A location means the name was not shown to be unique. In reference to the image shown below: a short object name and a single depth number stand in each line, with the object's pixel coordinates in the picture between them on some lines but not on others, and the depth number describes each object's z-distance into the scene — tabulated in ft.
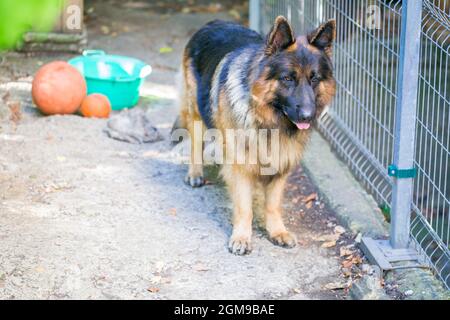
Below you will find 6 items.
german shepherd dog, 14.28
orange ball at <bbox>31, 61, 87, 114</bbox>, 20.90
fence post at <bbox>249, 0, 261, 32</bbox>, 26.37
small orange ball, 21.74
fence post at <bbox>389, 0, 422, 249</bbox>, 13.87
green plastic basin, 22.29
